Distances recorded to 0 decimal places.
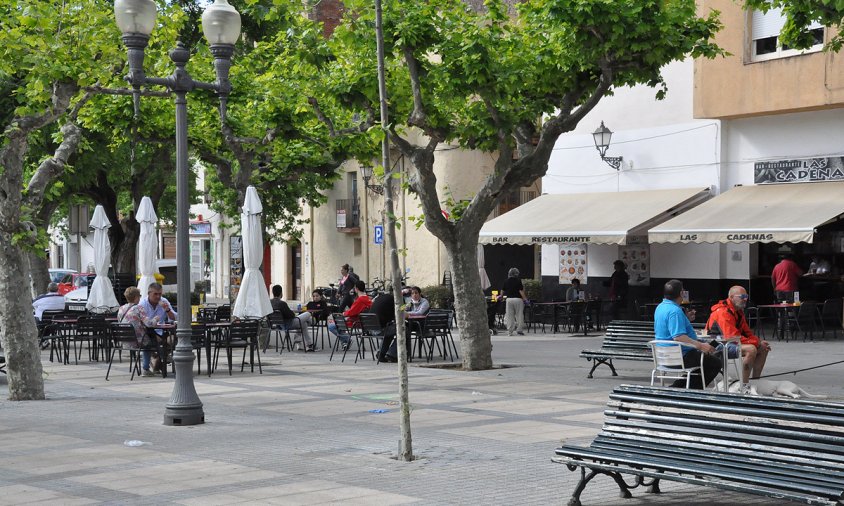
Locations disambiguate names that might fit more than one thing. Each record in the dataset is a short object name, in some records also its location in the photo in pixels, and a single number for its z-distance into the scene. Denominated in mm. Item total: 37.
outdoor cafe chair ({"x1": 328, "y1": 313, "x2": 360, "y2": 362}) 20956
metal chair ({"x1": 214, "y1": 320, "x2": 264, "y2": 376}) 17875
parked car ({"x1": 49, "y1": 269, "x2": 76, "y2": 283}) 44844
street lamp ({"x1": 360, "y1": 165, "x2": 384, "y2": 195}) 37834
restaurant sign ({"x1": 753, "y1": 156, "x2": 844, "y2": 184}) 23562
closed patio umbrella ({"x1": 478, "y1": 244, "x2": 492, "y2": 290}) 28169
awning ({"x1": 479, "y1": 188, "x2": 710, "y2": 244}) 25312
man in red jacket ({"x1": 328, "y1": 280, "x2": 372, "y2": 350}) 20844
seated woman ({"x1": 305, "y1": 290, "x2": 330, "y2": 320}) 24814
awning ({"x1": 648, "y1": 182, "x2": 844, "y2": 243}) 21906
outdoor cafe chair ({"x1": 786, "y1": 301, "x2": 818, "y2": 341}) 22938
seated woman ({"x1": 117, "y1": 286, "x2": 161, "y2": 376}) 17594
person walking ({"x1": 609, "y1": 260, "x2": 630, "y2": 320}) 27000
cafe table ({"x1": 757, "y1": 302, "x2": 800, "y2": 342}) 23180
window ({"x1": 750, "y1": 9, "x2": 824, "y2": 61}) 23938
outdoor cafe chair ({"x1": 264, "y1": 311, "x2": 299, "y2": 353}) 22719
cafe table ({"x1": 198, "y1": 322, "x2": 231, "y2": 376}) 17578
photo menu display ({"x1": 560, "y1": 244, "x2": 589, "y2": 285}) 29469
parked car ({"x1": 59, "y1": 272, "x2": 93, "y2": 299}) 36656
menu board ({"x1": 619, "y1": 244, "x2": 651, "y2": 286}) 27688
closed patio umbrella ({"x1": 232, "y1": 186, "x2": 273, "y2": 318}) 20047
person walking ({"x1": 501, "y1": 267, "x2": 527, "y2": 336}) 26281
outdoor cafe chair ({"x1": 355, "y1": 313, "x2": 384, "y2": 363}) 19656
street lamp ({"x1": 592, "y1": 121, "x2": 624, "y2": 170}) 27328
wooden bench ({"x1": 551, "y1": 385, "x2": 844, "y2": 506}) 6648
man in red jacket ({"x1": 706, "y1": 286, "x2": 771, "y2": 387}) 13602
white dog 12703
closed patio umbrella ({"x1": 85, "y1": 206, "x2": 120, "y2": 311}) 22562
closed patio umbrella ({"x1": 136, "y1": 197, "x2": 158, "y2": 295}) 22405
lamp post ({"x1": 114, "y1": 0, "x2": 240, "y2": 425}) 12062
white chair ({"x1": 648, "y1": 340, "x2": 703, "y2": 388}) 12938
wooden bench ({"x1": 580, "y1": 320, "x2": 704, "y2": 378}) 15969
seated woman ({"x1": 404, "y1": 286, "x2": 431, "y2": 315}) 20875
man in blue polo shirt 12872
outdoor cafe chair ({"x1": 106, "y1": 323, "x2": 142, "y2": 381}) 17344
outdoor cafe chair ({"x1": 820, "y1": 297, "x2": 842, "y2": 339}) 23188
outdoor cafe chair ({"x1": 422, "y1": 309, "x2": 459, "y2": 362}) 19484
